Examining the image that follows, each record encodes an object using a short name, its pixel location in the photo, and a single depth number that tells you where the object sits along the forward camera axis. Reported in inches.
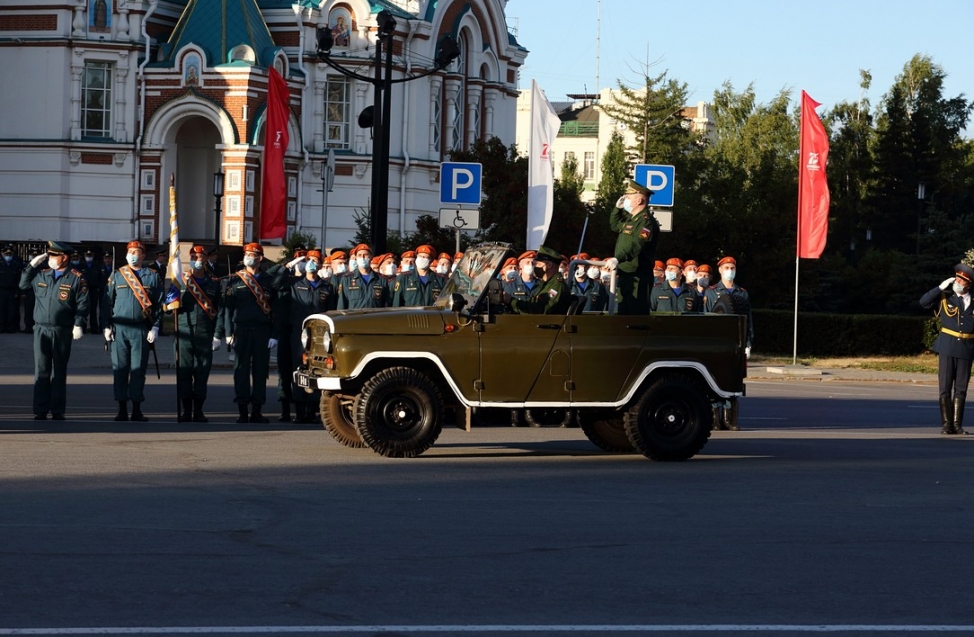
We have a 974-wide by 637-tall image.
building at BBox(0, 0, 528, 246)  2003.0
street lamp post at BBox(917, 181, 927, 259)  2338.1
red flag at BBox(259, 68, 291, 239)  1588.3
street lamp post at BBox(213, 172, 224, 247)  1708.4
